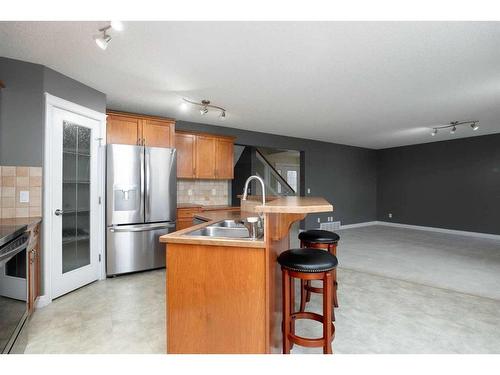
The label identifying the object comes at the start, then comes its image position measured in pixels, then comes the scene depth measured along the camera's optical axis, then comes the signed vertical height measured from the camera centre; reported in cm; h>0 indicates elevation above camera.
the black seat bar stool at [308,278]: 164 -58
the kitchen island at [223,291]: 156 -63
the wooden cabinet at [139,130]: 364 +85
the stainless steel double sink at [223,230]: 219 -36
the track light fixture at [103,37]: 193 +113
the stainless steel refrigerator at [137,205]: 342 -22
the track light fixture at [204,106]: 374 +123
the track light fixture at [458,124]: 495 +121
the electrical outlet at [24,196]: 256 -7
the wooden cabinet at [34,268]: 206 -67
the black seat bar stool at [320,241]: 254 -51
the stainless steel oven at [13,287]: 159 -64
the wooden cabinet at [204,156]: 458 +59
